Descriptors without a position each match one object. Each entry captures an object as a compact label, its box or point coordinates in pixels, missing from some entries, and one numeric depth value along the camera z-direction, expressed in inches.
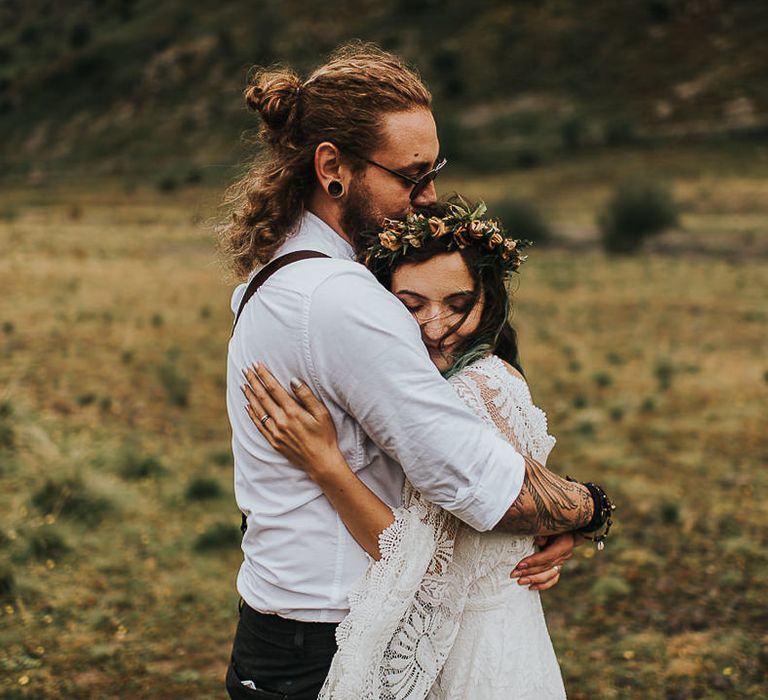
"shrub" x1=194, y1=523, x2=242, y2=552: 311.7
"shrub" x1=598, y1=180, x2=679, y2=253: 1309.1
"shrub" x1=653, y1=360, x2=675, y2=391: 556.5
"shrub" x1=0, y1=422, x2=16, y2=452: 370.6
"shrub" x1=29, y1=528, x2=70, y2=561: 289.1
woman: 95.3
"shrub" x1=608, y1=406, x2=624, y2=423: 492.1
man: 88.0
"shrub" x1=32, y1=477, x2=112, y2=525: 316.5
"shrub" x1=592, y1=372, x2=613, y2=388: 562.6
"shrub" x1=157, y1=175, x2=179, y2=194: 2133.4
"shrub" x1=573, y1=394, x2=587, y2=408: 514.3
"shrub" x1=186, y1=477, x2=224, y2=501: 353.1
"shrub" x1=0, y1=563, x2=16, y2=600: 261.9
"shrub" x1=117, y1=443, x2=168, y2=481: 370.9
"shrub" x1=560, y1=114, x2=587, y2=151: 2175.2
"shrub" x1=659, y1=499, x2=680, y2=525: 350.0
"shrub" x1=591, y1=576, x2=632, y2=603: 287.7
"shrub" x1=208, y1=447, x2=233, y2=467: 398.6
